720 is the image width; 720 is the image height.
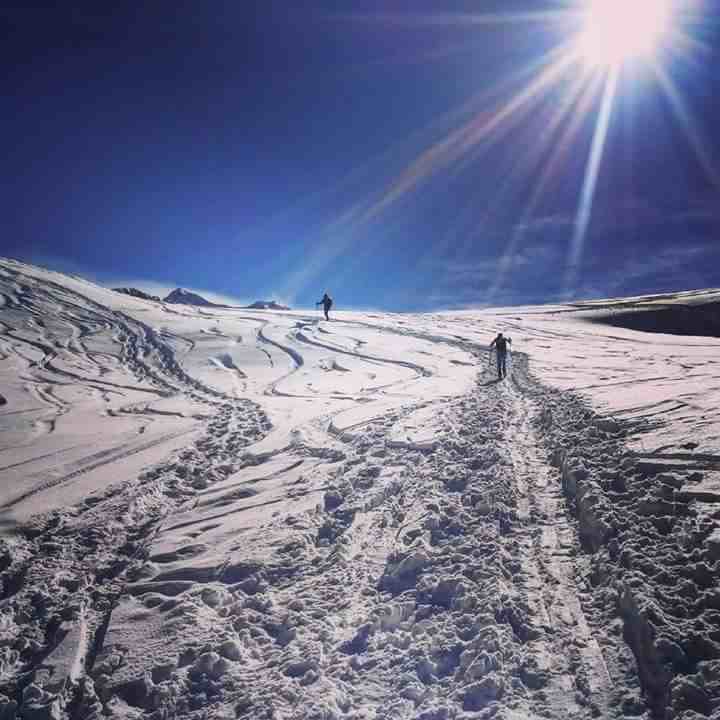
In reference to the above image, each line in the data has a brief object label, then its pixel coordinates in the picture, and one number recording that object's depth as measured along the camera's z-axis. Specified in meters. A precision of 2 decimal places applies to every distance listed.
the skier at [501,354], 16.48
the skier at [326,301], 34.41
